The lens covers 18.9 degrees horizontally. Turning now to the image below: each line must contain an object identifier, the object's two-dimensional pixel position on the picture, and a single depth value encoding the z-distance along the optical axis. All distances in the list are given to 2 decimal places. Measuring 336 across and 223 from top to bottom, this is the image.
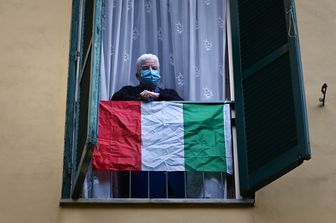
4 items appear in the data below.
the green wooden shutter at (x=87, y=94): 7.33
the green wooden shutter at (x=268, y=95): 7.76
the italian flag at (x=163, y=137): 8.48
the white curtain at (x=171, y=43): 9.24
